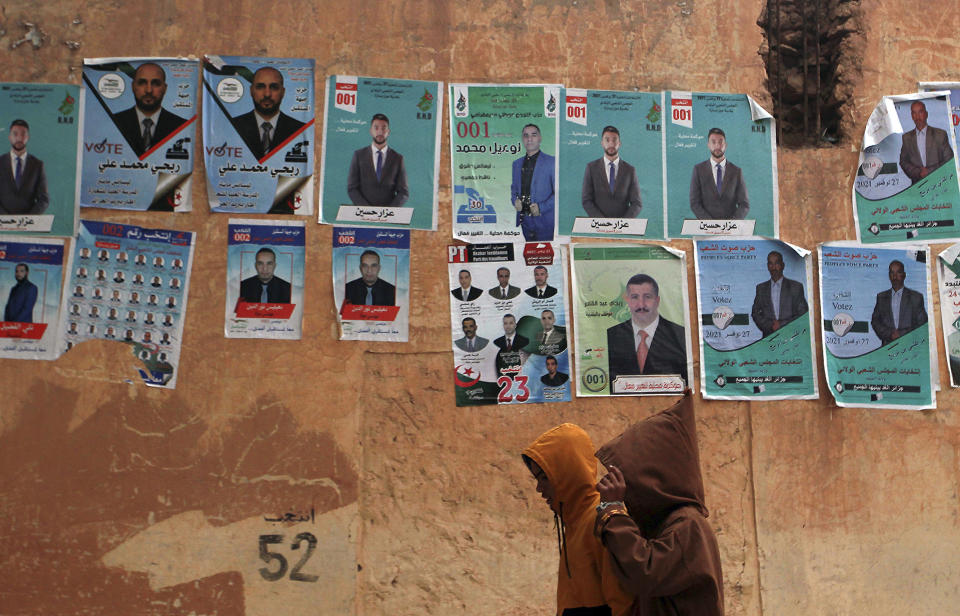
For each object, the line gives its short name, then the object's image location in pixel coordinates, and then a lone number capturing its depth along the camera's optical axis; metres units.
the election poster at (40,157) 4.93
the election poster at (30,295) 4.86
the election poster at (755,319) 5.21
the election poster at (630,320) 5.13
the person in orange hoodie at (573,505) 3.12
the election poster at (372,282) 4.99
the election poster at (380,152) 5.06
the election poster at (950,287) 5.43
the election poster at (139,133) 4.97
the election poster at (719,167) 5.29
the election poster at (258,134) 5.01
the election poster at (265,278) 4.95
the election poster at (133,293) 4.89
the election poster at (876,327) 5.32
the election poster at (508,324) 5.04
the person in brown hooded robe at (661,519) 2.84
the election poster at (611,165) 5.20
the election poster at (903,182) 5.42
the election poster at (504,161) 5.12
